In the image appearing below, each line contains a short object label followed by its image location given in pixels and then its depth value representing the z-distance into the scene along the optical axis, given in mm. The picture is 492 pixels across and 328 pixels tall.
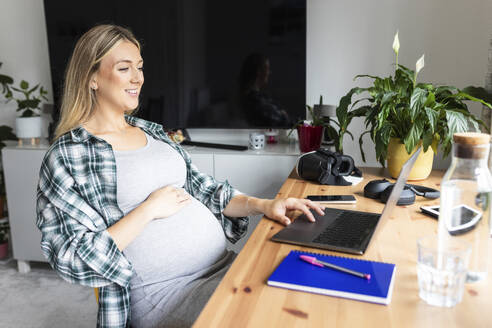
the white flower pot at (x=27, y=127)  2551
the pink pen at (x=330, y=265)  863
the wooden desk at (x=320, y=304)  734
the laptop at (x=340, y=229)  980
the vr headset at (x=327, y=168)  1638
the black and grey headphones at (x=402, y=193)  1372
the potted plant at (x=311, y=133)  2141
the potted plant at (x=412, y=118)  1554
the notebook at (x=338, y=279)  806
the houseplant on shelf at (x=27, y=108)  2557
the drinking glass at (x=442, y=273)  778
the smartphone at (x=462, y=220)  861
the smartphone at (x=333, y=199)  1399
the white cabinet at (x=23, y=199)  2494
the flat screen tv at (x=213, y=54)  2256
